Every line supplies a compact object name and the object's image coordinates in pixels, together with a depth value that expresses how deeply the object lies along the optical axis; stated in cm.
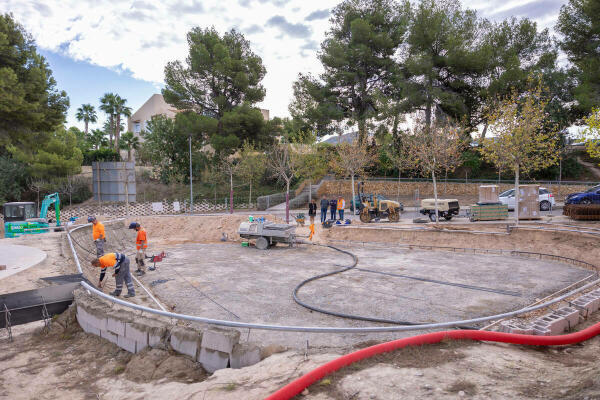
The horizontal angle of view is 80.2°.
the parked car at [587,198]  2073
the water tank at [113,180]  2206
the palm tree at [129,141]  5262
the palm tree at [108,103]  5416
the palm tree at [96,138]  5700
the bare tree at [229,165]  3391
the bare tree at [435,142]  2136
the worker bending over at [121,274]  975
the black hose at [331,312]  796
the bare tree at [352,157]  2917
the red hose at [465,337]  493
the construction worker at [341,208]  2275
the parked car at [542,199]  2319
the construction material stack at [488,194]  2281
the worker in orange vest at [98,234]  1268
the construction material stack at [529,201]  2011
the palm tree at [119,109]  5469
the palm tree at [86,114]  6047
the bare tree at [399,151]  3460
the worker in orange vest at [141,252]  1301
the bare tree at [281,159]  3234
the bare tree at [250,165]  3441
